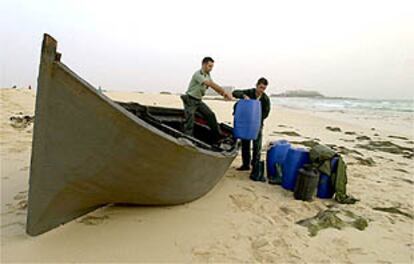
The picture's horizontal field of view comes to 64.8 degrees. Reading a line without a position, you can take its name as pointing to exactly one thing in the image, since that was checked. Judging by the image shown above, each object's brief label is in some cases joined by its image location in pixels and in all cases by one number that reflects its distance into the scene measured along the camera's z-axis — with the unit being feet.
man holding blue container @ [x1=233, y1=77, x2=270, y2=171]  19.58
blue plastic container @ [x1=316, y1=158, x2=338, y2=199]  17.42
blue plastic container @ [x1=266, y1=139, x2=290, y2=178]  19.84
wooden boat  9.13
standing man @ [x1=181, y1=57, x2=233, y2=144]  17.53
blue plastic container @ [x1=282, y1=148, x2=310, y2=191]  18.24
